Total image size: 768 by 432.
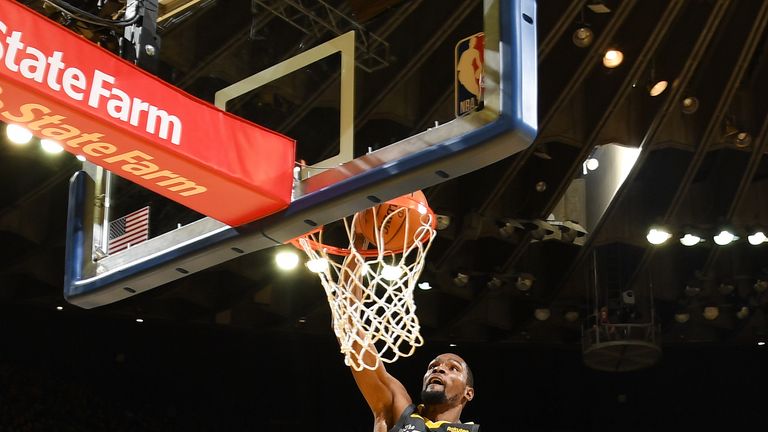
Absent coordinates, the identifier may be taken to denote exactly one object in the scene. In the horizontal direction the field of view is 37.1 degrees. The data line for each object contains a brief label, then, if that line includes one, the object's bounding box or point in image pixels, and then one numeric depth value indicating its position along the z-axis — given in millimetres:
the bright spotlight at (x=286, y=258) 14406
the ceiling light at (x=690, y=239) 15033
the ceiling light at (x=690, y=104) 13125
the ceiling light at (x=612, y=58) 12523
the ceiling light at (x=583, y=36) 11789
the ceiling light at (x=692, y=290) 16297
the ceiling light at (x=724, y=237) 14898
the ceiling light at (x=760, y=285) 16156
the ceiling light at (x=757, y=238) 15195
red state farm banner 4117
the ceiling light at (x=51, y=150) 11728
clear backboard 3980
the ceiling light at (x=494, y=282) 15758
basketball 5898
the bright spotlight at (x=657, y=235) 14969
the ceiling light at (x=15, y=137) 10924
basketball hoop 5801
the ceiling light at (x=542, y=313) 16766
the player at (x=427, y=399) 5828
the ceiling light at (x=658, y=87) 13055
